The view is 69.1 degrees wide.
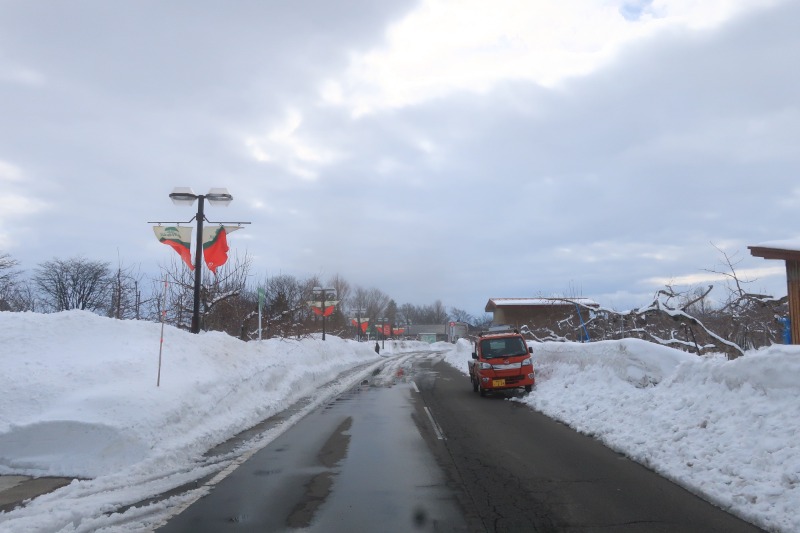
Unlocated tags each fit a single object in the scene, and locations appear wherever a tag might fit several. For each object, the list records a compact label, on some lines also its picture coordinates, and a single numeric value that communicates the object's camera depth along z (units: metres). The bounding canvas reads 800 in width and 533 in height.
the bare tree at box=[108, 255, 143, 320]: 37.96
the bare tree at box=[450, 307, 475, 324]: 172.45
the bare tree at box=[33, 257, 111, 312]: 57.78
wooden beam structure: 12.81
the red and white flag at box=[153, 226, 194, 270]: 15.64
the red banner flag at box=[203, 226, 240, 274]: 16.20
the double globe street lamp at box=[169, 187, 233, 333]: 15.59
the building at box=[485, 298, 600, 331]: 48.58
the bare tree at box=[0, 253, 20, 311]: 46.06
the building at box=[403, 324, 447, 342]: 150.43
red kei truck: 18.69
